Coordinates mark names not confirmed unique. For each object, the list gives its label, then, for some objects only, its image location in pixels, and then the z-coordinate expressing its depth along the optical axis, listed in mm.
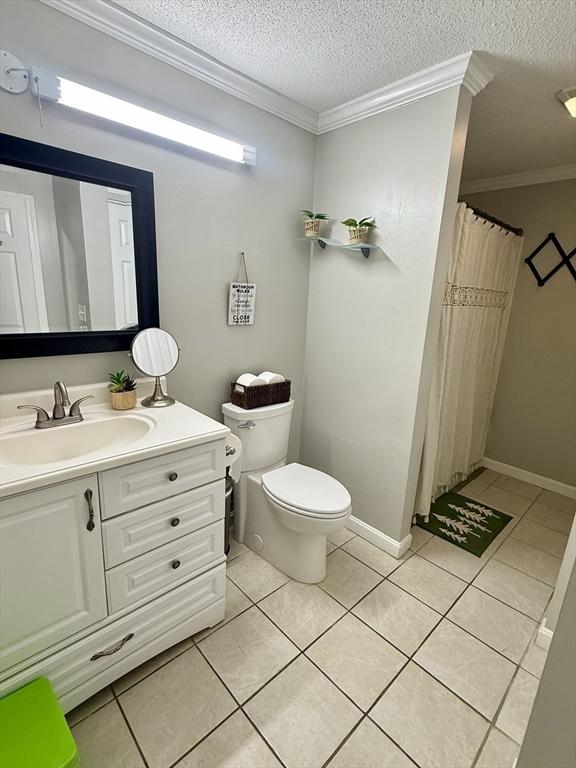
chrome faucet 1298
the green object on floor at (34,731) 906
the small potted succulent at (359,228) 1856
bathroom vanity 1011
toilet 1676
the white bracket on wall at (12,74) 1169
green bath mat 2197
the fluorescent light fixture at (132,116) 1240
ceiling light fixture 1594
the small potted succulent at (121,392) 1486
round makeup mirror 1570
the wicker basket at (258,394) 1905
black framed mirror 1270
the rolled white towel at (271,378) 1976
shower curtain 2158
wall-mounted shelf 1875
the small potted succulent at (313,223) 2004
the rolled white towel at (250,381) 1905
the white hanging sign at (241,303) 1906
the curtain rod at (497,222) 2143
